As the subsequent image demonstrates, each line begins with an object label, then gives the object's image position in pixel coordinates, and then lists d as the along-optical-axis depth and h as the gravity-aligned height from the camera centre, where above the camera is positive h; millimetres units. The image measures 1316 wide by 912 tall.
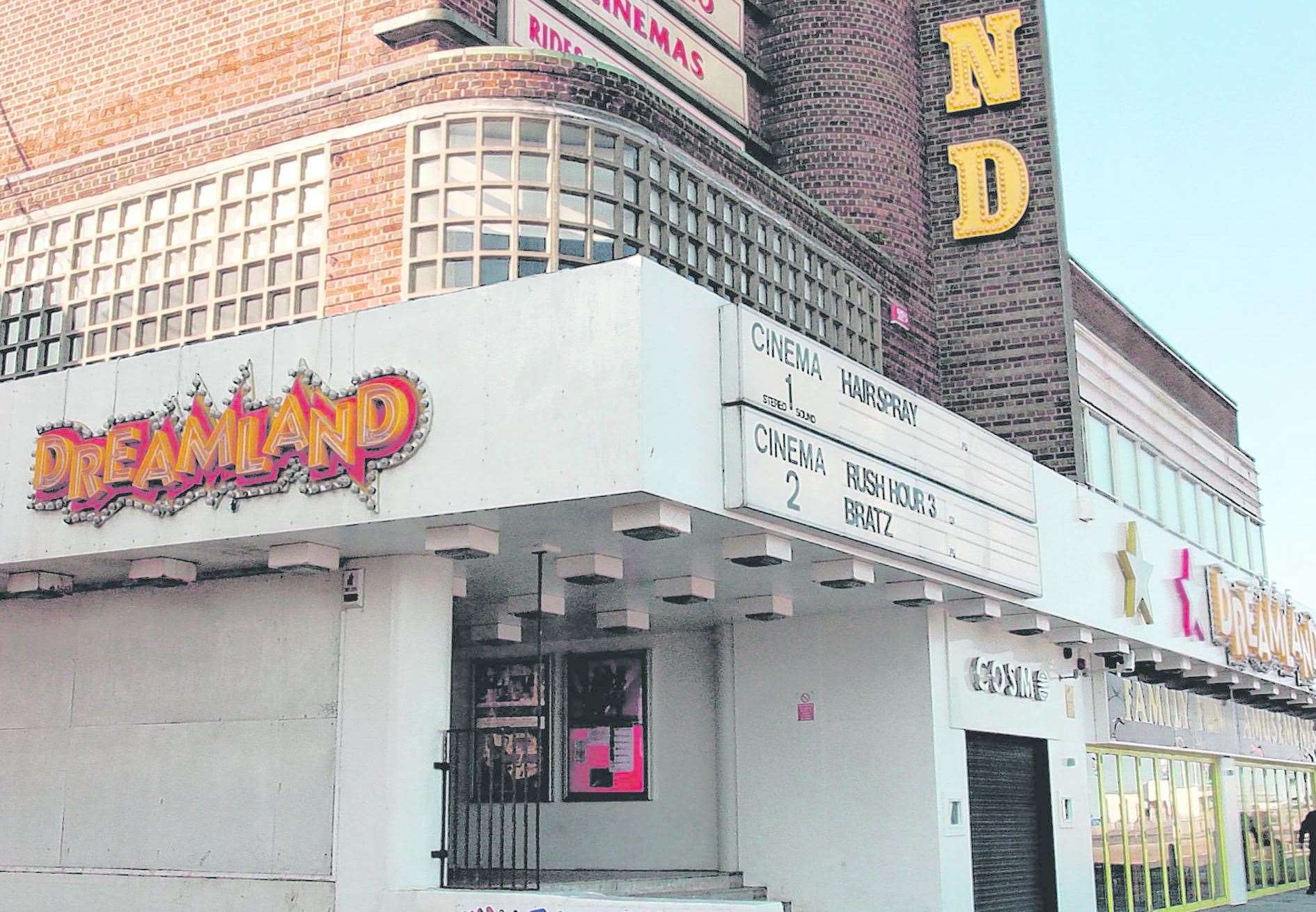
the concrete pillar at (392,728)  11164 +475
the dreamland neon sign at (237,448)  10797 +2601
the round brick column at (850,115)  18812 +8574
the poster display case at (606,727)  16391 +681
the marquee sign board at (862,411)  10898 +3044
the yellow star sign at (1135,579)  18000 +2486
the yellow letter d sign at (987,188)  19234 +7684
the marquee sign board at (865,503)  10656 +2273
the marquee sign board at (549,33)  14031 +7380
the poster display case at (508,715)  16516 +848
